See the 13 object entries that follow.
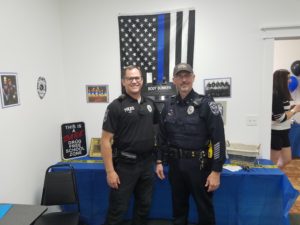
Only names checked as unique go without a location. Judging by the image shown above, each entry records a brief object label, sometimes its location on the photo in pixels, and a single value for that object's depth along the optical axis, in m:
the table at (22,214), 1.23
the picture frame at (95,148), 2.72
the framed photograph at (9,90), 1.74
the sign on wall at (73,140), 2.64
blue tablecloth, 2.16
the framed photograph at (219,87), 2.53
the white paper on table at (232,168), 2.24
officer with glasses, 1.95
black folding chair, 2.02
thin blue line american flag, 2.52
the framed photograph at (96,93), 2.71
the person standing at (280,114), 2.82
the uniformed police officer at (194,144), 1.85
